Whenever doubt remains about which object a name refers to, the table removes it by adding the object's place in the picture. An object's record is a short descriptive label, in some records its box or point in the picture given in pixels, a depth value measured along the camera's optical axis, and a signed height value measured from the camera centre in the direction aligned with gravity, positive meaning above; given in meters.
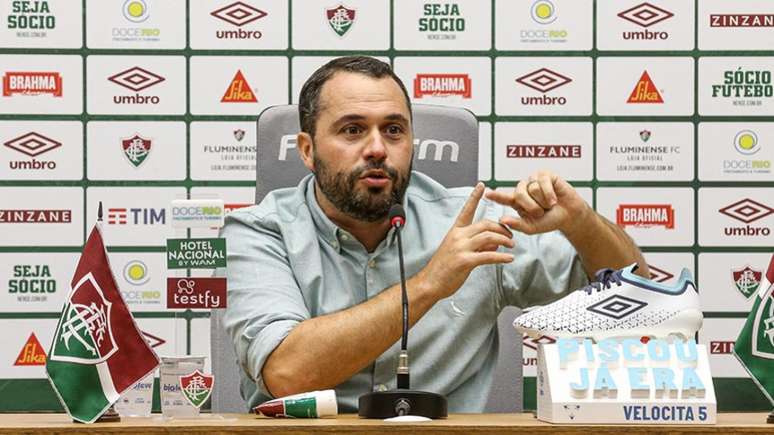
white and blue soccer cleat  4.21 -0.12
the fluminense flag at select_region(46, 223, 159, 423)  4.24 -0.18
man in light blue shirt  4.74 -0.08
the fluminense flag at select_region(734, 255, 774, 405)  4.26 -0.17
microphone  4.30 -0.13
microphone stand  4.22 -0.26
